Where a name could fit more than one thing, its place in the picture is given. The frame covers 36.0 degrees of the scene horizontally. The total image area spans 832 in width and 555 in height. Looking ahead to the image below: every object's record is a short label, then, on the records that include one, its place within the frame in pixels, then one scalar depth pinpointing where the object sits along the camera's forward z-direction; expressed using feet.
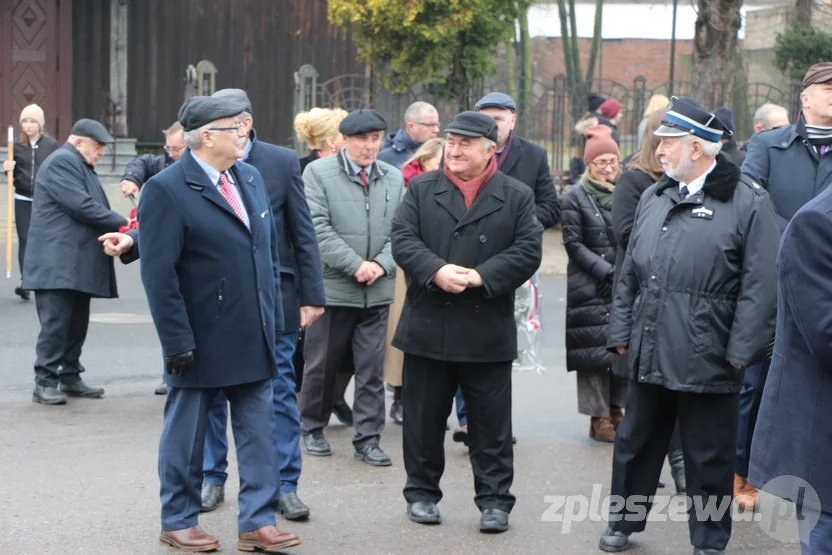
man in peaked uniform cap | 17.75
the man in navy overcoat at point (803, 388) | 11.92
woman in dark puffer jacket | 25.07
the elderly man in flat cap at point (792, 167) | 21.03
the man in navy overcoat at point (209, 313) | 17.43
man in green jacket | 23.89
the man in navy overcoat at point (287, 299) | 20.27
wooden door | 64.23
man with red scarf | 19.66
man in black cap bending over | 27.71
